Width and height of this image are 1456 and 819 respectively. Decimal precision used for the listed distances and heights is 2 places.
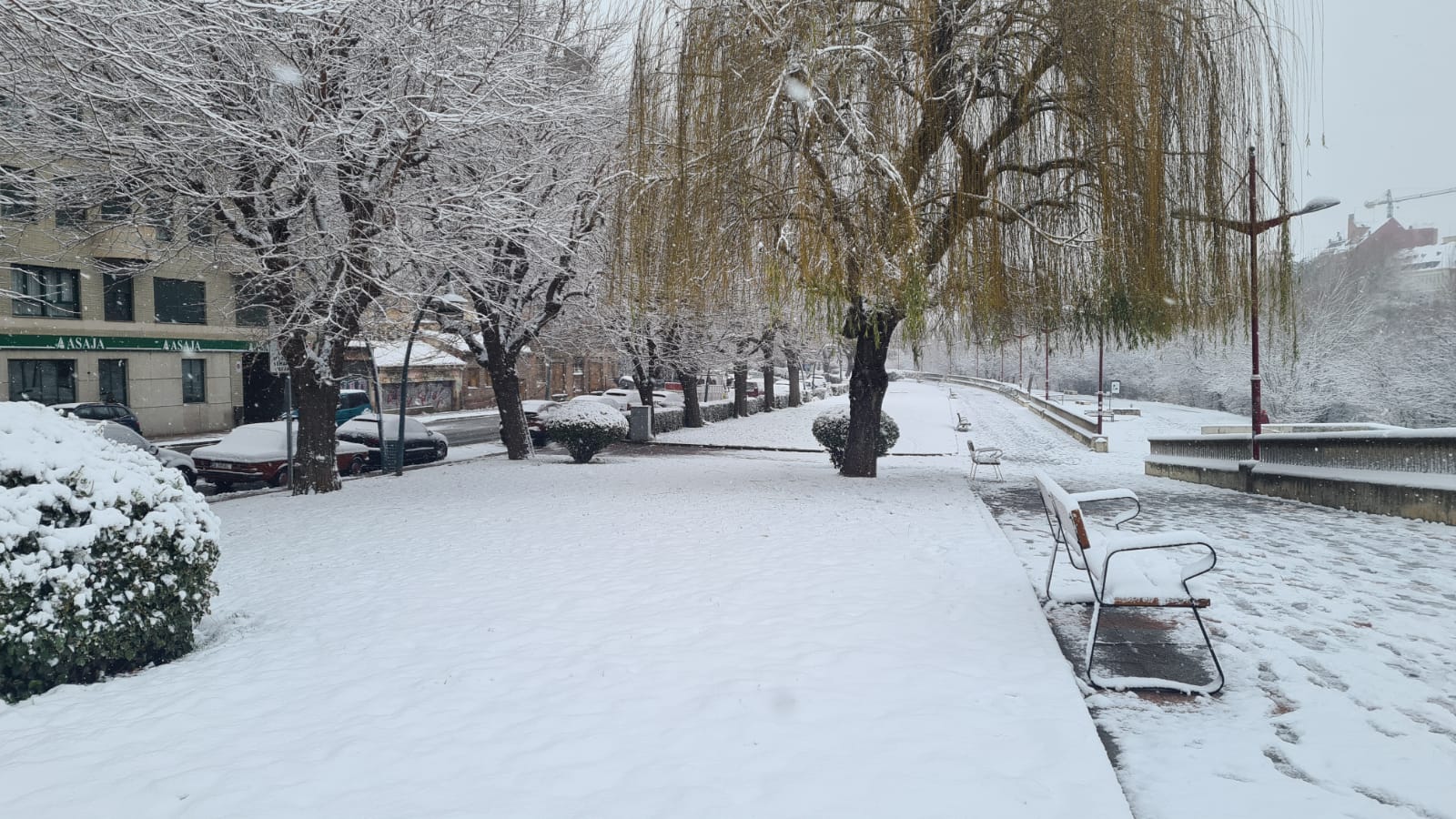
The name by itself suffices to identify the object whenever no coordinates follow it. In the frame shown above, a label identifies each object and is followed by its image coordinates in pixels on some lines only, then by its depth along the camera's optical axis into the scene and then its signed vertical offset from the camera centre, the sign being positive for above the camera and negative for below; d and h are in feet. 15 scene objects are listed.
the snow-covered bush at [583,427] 57.36 -2.15
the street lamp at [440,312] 51.50 +5.85
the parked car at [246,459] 50.75 -3.24
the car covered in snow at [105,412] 74.71 -0.33
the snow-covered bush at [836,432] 57.11 -3.06
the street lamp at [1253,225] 29.45 +5.37
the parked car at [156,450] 48.16 -2.57
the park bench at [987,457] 48.22 -4.23
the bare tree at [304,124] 29.66 +10.91
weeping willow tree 28.45 +8.48
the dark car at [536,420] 92.49 -2.57
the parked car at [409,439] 64.95 -2.99
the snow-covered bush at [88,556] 13.46 -2.52
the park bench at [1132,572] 14.48 -3.62
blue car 95.50 -0.26
